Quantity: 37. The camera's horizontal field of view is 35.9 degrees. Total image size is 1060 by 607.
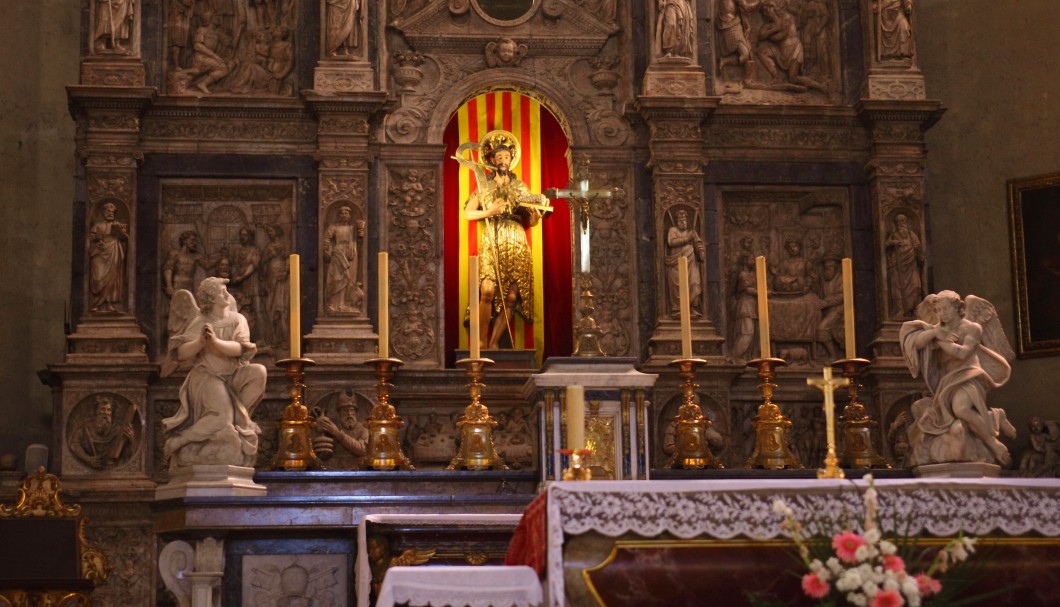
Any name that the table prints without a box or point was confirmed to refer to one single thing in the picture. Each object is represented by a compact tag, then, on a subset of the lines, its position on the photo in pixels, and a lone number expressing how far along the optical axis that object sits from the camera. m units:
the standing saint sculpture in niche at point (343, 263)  15.07
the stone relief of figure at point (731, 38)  16.25
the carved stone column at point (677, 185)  15.31
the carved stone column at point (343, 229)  14.93
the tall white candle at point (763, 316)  12.42
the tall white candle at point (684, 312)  12.23
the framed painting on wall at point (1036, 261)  16.12
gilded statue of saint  15.26
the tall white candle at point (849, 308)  12.39
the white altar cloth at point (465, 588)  8.20
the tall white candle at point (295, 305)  12.09
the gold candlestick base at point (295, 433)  12.01
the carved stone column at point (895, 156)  15.48
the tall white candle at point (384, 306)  12.09
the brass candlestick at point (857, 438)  12.65
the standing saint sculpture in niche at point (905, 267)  15.45
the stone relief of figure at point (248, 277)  15.27
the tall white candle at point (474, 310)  11.89
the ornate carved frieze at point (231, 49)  15.66
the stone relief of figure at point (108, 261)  14.77
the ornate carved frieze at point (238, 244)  15.23
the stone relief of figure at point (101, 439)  14.41
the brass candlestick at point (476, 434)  11.88
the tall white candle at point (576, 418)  9.02
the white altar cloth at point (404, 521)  10.64
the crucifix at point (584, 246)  11.73
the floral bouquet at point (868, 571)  7.21
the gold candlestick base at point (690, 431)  12.32
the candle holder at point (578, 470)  9.09
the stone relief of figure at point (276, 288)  15.23
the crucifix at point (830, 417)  9.00
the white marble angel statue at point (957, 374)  11.49
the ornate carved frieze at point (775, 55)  16.22
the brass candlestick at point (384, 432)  11.96
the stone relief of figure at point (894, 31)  15.99
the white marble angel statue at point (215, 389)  11.34
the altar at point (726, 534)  8.16
